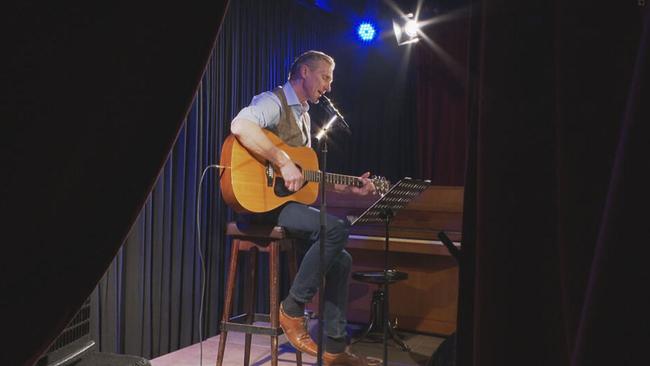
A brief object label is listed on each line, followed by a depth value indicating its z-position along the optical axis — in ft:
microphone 8.36
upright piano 12.74
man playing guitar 8.84
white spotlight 18.45
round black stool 11.75
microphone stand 7.28
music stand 8.43
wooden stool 8.78
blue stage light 18.86
